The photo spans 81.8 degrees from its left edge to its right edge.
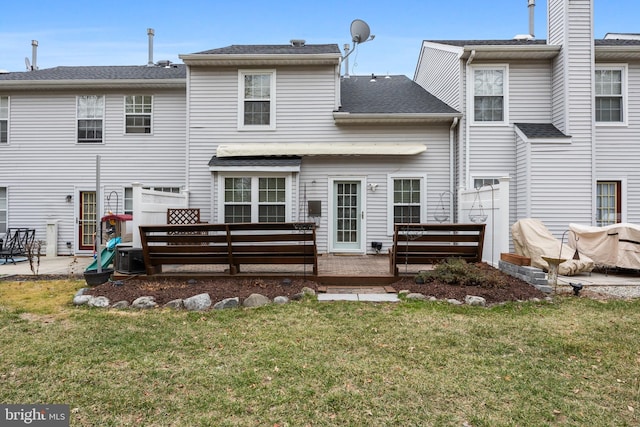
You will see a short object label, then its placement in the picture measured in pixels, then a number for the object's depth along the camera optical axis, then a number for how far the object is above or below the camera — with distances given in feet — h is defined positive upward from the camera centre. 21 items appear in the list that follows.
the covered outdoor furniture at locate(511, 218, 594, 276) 24.44 -2.31
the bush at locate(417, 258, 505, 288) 19.44 -3.27
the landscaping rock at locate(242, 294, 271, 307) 17.42 -4.10
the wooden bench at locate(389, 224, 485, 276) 21.17 -1.81
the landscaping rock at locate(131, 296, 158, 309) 17.25 -4.16
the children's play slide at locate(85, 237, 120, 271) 23.84 -2.72
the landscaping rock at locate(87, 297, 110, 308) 17.56 -4.20
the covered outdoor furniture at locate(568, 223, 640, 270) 24.00 -1.96
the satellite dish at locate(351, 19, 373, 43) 36.86 +18.47
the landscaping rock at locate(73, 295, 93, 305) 17.79 -4.13
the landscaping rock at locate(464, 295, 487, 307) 17.49 -4.08
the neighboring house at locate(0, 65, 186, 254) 37.14 +6.58
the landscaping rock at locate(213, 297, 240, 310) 17.17 -4.17
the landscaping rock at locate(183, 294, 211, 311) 17.03 -4.11
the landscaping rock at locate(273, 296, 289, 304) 17.90 -4.15
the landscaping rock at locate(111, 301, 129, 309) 17.37 -4.28
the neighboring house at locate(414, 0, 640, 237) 32.53 +9.49
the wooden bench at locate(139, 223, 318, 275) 20.53 -1.86
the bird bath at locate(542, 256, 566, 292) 19.95 -2.84
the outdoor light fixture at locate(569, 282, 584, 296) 19.36 -3.81
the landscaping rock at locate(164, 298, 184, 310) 17.22 -4.20
